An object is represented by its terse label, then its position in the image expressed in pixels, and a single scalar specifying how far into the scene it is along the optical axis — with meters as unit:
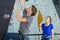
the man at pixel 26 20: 3.56
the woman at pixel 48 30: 4.13
